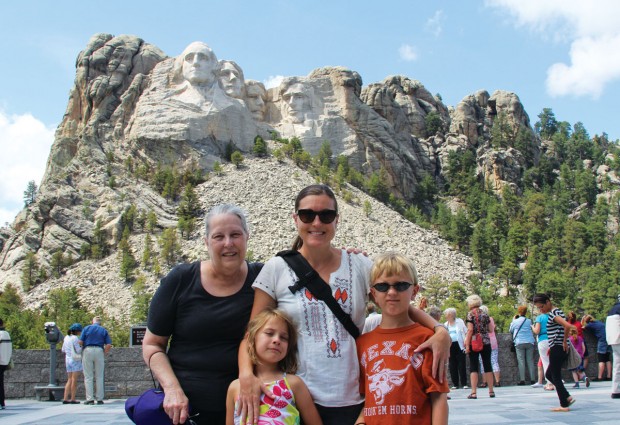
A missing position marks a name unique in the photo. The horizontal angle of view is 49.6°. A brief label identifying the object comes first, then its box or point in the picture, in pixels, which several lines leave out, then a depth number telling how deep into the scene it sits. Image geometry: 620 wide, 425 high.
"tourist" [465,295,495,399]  9.85
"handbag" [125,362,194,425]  3.51
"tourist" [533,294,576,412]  7.62
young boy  3.46
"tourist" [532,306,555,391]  10.27
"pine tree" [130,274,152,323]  41.09
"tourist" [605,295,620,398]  8.94
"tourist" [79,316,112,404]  11.76
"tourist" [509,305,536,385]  12.93
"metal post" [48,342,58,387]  12.81
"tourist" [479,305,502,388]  10.16
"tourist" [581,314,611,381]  13.18
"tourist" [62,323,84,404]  12.31
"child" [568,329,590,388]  12.56
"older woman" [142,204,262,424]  3.65
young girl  3.40
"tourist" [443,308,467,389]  12.39
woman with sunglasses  3.46
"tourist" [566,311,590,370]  13.02
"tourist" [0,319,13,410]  10.26
